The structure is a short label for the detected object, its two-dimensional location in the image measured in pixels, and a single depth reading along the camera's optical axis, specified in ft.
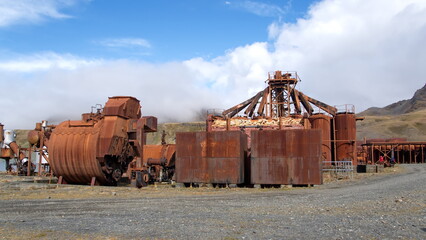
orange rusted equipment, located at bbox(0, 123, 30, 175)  140.26
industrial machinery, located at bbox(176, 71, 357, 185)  70.44
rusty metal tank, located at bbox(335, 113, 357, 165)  120.98
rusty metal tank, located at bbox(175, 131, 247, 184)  73.26
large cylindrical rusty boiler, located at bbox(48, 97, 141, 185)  80.74
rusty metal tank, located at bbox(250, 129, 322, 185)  70.03
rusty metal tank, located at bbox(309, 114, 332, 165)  119.65
